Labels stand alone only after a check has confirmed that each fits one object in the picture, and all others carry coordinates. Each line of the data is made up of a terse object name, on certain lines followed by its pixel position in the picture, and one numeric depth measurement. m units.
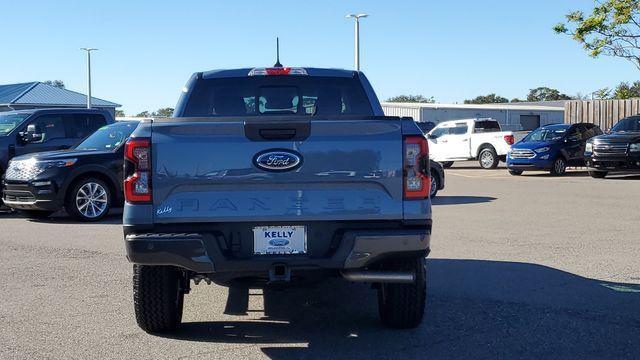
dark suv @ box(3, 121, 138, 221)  12.37
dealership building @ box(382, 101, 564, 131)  52.88
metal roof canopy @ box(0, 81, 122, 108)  57.78
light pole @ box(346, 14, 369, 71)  37.51
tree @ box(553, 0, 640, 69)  28.17
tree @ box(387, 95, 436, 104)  111.01
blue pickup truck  4.79
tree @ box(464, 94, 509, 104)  103.76
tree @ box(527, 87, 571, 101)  105.13
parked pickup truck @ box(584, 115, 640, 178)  21.06
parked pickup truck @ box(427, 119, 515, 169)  27.56
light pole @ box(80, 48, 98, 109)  54.43
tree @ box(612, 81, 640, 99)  47.38
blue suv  23.42
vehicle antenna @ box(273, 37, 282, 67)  7.31
